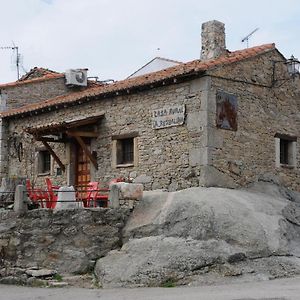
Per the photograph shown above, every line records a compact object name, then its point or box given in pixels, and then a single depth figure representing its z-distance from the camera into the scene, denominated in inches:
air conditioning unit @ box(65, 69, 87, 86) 999.0
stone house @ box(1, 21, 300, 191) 653.3
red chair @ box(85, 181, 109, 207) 621.0
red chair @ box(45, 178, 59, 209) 598.4
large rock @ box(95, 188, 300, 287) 510.0
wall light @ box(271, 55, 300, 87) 759.7
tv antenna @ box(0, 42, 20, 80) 1143.1
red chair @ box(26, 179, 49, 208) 601.1
